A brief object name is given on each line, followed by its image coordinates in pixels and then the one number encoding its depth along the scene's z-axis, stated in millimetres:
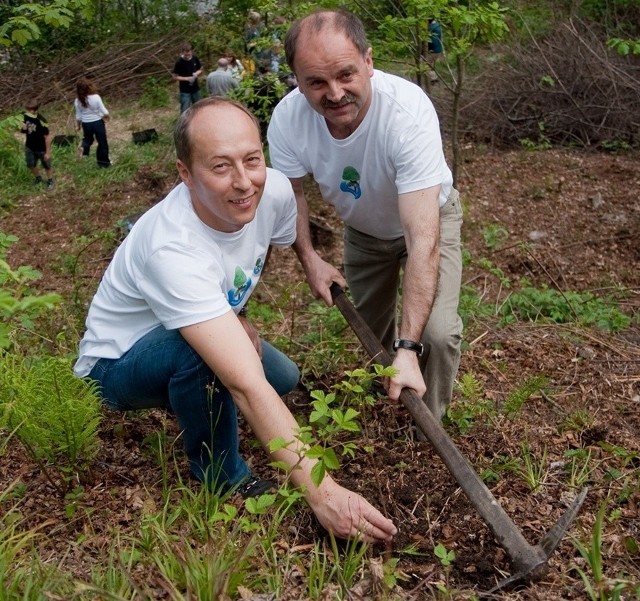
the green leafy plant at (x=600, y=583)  2098
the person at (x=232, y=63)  12126
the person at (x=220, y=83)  11492
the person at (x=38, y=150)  10875
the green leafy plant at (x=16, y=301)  1820
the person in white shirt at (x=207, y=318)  2639
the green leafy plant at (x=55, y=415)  2826
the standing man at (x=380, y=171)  3197
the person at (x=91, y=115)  11773
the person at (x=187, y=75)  13664
